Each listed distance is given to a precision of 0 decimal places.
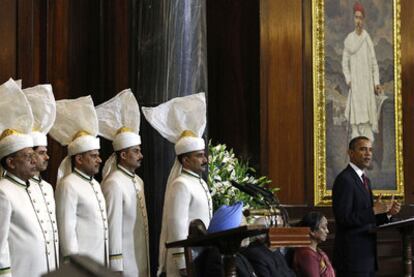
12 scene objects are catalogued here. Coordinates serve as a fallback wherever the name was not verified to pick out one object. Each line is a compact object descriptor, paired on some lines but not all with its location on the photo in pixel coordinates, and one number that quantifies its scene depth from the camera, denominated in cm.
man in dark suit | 1188
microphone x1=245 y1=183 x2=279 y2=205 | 822
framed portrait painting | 1634
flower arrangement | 1182
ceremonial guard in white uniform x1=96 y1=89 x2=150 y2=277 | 1035
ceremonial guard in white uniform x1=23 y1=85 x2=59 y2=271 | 896
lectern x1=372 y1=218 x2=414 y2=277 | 1116
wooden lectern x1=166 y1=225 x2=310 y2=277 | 735
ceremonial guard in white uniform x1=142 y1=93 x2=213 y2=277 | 1037
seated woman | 1104
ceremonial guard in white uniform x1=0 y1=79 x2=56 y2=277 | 867
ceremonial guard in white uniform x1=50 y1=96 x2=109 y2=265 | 969
